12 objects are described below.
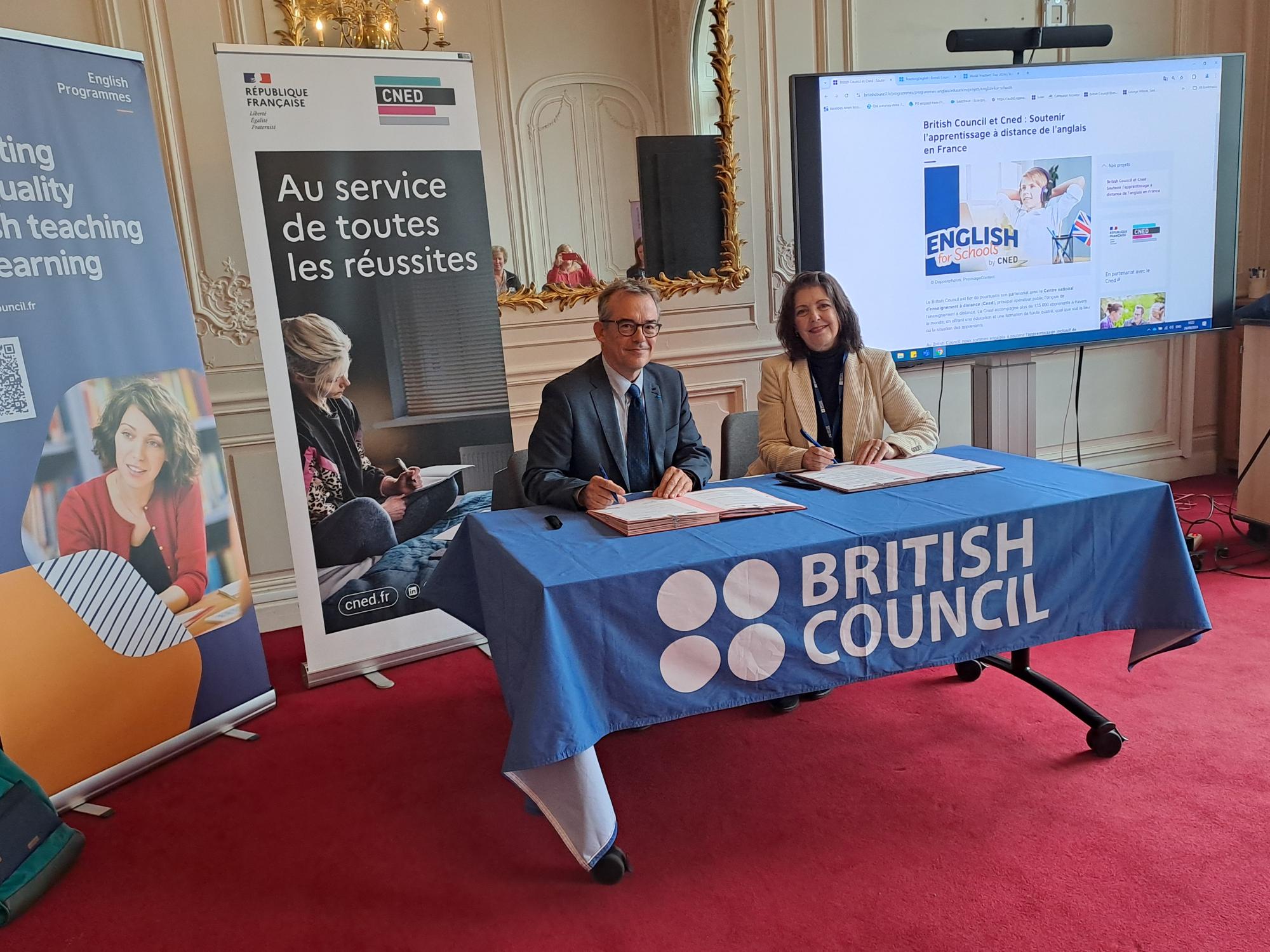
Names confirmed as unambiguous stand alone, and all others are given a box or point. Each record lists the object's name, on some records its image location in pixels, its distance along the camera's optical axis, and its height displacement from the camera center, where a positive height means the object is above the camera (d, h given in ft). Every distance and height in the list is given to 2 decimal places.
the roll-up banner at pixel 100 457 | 7.70 -1.08
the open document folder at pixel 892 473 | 7.46 -1.66
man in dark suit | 7.86 -1.12
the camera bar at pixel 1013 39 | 11.02 +2.68
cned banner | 9.45 -0.06
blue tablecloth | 5.73 -2.14
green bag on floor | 6.60 -3.71
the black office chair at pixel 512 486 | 9.44 -1.84
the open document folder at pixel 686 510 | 6.58 -1.62
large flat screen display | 11.13 +0.80
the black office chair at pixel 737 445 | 10.34 -1.77
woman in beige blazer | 9.22 -1.10
